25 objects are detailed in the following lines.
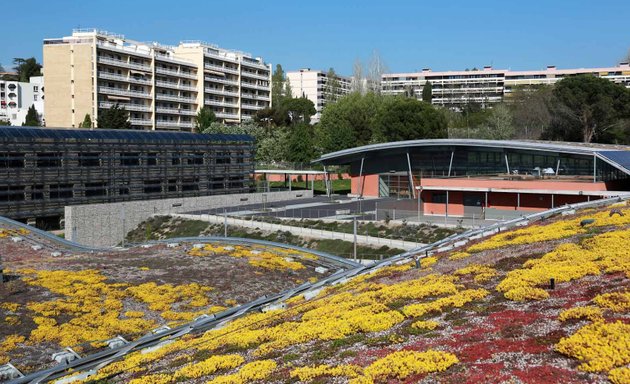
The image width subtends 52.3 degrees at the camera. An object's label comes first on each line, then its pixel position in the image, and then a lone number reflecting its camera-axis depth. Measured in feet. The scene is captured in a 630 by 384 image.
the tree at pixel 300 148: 377.50
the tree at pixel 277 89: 589.65
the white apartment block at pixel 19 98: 480.64
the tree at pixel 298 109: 540.11
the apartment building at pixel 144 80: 359.87
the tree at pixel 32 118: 388.82
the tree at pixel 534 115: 399.98
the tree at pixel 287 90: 610.32
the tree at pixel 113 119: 336.90
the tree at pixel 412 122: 362.12
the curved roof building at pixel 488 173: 204.54
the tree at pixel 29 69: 591.37
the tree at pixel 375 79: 583.99
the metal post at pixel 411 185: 278.87
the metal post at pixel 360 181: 299.36
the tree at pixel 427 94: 607.78
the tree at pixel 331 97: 641.65
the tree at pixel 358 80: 589.20
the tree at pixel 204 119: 397.19
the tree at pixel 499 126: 402.93
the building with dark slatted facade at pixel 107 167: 213.05
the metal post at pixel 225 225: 216.33
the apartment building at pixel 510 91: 627.87
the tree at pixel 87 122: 335.67
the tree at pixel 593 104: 331.77
